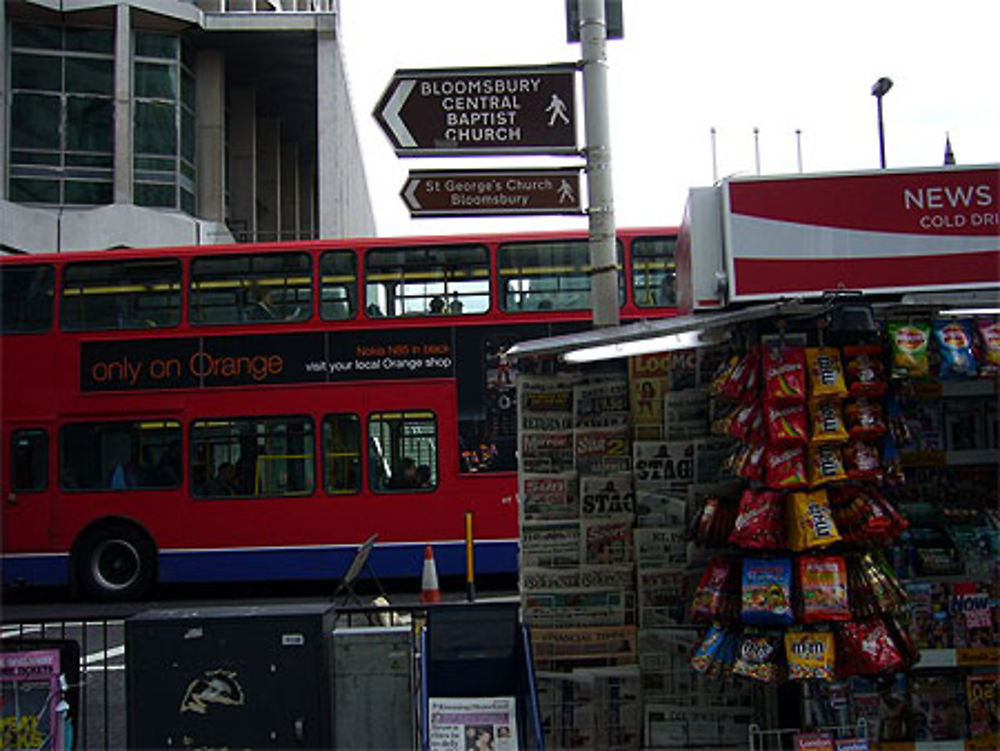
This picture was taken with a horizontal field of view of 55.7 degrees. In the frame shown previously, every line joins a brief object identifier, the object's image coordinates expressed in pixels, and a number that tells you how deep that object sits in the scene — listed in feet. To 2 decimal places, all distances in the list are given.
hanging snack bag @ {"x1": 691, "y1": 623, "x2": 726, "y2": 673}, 14.82
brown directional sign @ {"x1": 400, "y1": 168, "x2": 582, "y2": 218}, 17.24
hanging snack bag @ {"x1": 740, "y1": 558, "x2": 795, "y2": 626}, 13.99
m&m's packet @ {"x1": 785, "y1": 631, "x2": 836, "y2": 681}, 13.84
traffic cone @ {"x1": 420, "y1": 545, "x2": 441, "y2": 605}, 35.23
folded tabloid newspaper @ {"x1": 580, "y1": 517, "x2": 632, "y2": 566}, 17.62
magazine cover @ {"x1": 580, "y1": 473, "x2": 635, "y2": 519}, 17.72
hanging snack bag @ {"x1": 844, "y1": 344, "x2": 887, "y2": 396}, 14.39
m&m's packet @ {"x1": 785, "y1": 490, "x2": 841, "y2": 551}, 13.82
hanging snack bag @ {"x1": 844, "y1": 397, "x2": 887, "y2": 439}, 14.14
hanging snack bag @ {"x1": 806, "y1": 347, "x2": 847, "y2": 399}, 14.17
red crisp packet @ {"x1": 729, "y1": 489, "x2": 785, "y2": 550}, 14.15
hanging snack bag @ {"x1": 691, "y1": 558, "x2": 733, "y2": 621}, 14.80
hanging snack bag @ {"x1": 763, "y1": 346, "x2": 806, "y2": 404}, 14.14
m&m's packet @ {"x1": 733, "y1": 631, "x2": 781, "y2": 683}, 14.12
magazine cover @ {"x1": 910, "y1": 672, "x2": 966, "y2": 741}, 15.93
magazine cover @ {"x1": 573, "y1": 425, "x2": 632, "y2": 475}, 17.85
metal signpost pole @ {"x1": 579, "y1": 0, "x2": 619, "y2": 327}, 17.39
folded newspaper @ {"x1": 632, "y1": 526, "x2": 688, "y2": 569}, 17.16
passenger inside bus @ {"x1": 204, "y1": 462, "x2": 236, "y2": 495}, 38.88
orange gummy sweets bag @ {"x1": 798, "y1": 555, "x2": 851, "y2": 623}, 13.82
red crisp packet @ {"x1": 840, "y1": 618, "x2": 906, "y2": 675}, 13.89
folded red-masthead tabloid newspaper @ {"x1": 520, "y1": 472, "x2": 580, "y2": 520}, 17.88
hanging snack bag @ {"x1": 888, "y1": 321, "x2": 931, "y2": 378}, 14.42
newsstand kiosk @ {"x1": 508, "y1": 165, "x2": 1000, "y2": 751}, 14.19
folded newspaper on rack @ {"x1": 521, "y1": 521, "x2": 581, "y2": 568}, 17.76
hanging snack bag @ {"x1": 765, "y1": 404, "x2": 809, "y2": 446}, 14.02
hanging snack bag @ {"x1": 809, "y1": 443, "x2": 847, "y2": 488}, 13.99
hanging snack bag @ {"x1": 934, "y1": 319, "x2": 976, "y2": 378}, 14.55
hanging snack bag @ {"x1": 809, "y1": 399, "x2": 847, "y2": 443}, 13.99
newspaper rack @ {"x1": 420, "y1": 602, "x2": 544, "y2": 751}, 15.47
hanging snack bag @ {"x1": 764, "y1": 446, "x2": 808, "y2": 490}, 13.98
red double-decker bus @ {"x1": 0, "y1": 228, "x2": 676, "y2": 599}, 38.11
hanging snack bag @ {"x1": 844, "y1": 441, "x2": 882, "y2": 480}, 14.14
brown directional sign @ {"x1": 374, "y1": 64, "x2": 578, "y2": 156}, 16.97
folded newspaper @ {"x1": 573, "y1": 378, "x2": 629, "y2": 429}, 17.94
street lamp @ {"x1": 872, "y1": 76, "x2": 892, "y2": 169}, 31.86
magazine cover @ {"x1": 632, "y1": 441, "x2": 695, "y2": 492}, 17.28
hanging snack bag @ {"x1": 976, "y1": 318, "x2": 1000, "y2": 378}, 14.65
